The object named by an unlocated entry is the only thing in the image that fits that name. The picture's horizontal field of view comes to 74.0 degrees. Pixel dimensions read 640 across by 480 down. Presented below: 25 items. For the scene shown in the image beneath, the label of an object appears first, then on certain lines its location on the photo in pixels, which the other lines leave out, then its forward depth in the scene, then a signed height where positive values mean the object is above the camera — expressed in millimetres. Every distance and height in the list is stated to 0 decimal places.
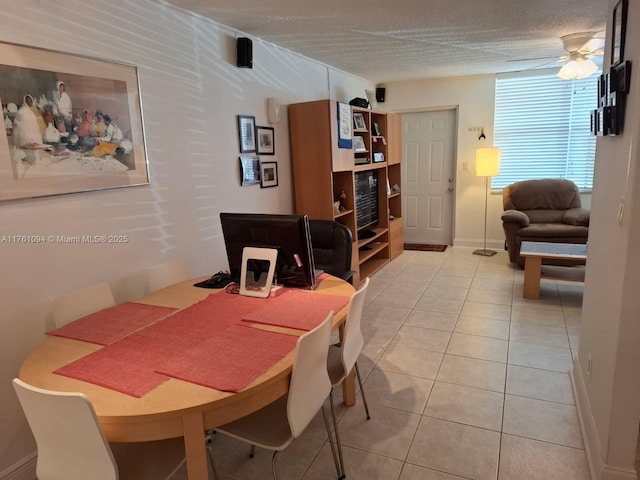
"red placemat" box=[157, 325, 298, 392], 1410 -695
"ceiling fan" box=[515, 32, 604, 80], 3846 +946
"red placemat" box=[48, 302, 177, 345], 1775 -680
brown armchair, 4809 -739
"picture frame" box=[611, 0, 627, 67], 1798 +513
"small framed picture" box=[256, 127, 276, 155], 3701 +197
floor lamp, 5531 -97
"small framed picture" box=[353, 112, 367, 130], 4738 +419
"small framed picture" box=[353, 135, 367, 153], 4684 +166
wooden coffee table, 3974 -994
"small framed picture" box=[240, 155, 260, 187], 3506 -56
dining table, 1289 -695
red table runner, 1429 -689
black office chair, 3260 -673
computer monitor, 2162 -404
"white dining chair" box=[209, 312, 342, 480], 1512 -932
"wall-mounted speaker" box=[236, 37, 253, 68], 3330 +869
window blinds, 5445 +331
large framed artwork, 1928 +230
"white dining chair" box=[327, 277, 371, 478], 1926 -888
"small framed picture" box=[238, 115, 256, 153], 3469 +250
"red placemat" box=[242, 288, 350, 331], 1849 -682
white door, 6277 -275
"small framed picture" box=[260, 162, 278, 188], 3757 -104
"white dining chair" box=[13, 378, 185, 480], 1195 -778
